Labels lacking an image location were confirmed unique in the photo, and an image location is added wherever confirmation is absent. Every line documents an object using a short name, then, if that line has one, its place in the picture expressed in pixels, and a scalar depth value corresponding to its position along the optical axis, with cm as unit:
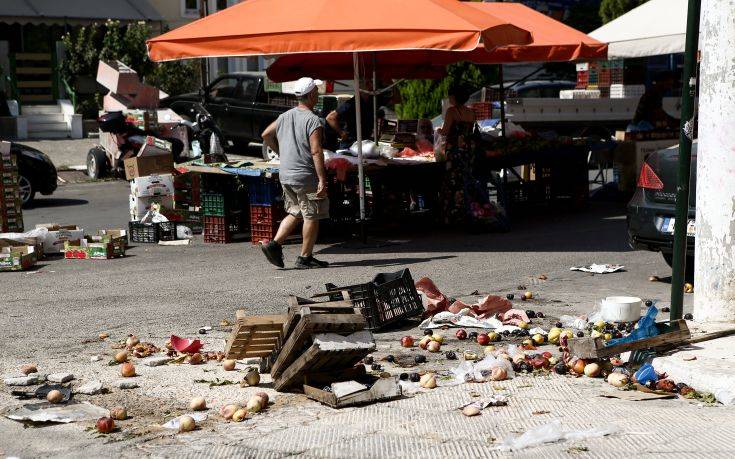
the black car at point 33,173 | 1750
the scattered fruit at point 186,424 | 577
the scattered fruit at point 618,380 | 651
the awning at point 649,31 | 1730
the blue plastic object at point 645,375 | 652
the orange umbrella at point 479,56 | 1457
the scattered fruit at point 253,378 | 663
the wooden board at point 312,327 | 624
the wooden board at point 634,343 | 670
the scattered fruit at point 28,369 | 701
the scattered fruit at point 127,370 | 692
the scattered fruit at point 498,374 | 669
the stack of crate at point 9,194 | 1325
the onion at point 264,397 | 616
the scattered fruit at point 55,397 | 631
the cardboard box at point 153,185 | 1409
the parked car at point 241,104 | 2333
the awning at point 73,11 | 2778
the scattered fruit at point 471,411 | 598
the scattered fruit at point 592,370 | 670
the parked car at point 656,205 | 987
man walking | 1105
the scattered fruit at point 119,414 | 599
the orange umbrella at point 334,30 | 1141
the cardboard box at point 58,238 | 1275
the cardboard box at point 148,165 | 1455
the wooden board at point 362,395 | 617
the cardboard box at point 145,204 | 1427
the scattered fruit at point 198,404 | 615
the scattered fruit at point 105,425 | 577
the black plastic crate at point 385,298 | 803
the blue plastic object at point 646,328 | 700
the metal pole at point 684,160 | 690
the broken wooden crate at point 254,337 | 680
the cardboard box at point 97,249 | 1236
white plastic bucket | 813
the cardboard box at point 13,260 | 1168
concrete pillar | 742
